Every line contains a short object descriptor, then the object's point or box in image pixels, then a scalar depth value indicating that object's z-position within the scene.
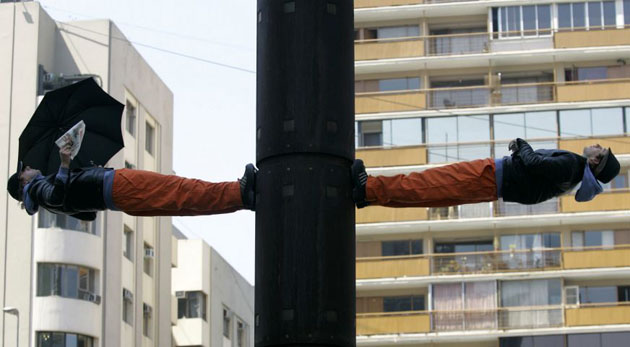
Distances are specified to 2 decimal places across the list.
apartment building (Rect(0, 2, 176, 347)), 69.31
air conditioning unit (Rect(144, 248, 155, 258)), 80.19
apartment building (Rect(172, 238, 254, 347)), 92.06
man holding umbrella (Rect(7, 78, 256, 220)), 8.40
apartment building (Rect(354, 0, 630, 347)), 72.31
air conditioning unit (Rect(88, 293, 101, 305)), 70.94
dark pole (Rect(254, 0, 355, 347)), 8.01
